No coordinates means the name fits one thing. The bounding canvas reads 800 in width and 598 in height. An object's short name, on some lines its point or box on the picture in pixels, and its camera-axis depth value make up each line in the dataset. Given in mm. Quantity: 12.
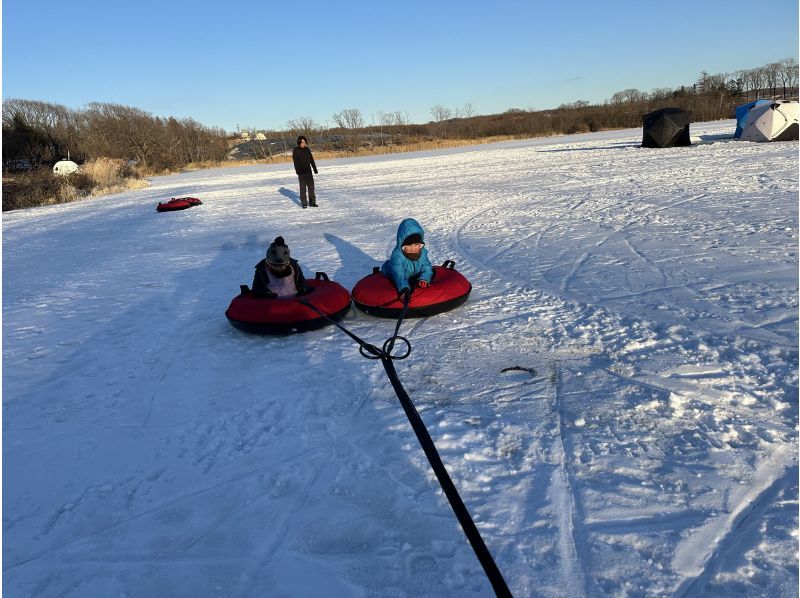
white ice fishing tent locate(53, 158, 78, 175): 28125
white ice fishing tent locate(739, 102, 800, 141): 17609
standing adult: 12141
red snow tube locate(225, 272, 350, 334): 4500
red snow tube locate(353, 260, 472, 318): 4676
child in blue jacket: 4742
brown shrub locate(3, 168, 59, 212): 19391
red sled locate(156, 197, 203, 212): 14597
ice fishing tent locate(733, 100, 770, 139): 19455
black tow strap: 1638
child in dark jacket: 4836
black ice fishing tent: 19312
